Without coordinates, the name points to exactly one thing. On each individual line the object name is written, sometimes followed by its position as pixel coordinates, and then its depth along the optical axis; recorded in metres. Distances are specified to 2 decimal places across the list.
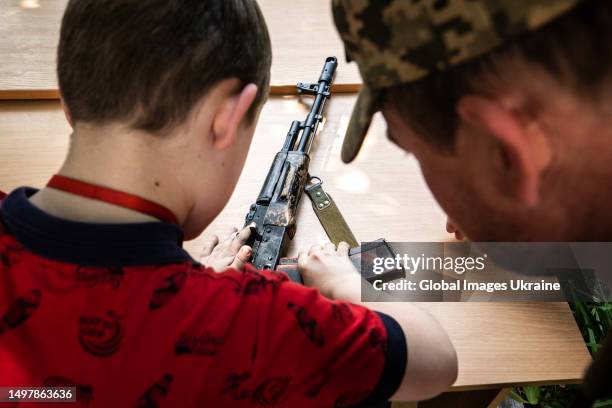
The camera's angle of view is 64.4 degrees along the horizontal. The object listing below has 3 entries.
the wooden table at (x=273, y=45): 1.44
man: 0.38
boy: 0.58
